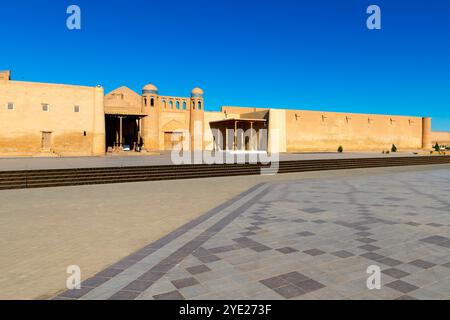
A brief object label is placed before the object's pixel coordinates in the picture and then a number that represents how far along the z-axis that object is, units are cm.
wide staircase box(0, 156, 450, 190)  1126
